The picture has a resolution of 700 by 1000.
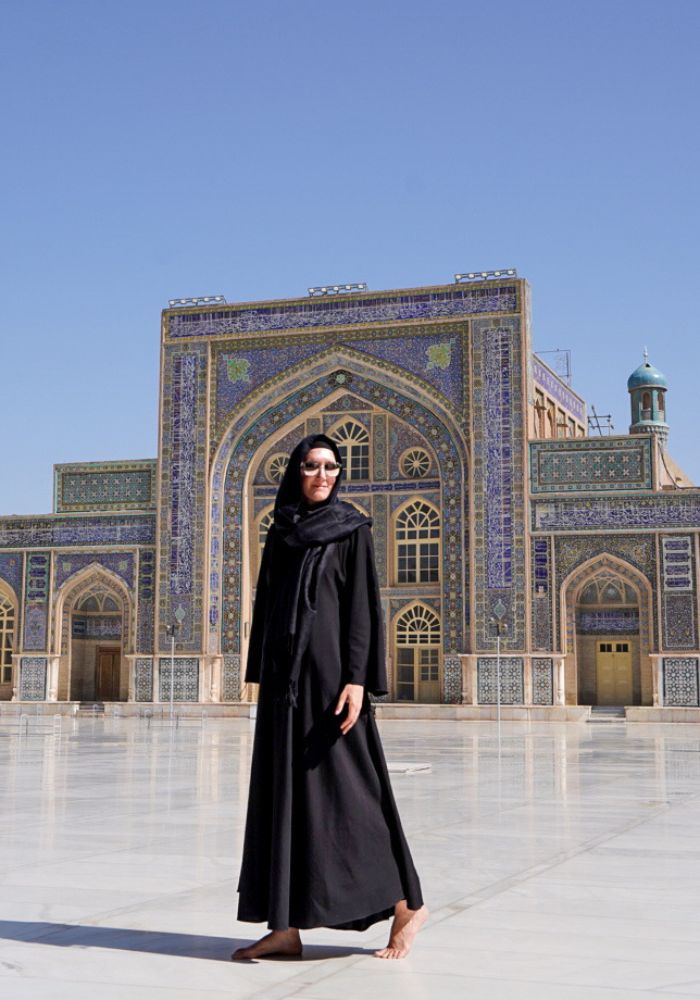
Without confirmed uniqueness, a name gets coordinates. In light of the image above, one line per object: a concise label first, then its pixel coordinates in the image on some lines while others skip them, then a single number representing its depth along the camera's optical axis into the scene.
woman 3.48
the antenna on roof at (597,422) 32.88
